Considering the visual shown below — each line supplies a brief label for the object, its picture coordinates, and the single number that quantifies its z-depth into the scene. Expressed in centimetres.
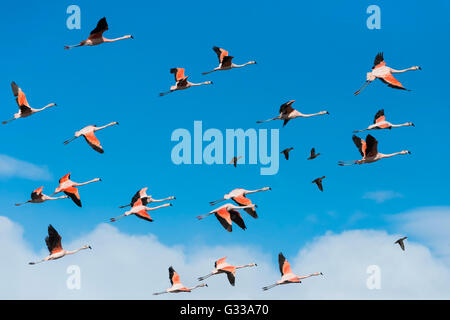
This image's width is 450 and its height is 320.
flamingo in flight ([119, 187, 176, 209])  4181
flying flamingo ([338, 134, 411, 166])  3888
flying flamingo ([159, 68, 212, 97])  4378
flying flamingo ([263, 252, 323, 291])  4038
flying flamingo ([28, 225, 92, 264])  4020
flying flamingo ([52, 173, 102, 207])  4081
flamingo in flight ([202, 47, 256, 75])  4366
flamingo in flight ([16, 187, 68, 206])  4203
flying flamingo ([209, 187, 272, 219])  4075
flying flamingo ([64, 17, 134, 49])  3903
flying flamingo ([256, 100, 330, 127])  4203
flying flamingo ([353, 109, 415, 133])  4025
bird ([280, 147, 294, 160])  4303
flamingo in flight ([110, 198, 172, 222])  4035
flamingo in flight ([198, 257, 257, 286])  4064
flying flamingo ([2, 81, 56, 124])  4044
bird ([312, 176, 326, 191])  4294
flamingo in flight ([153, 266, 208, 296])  4241
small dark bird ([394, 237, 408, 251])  4172
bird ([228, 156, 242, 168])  3953
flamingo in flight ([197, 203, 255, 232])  3922
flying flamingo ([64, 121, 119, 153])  3825
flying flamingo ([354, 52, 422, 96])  3641
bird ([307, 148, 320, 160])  4312
